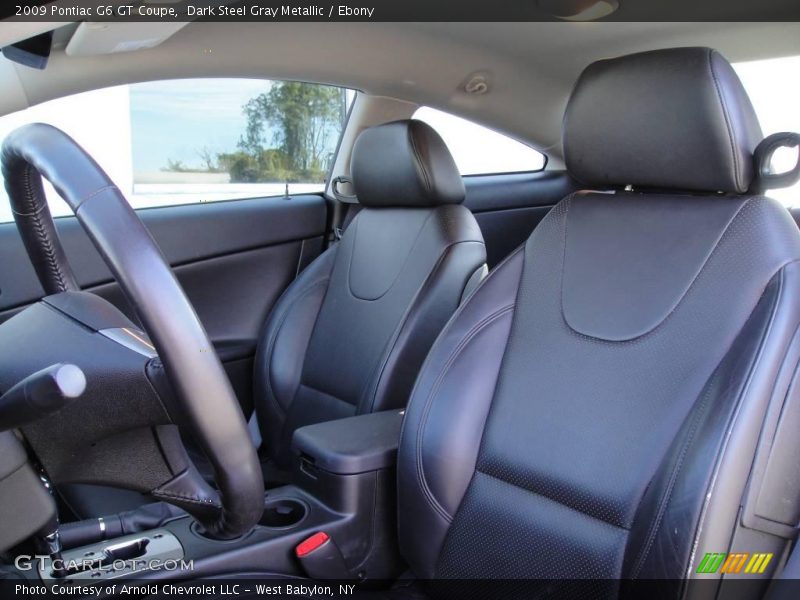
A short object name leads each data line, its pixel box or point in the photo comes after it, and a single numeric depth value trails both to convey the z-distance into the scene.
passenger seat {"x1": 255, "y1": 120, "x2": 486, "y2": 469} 1.86
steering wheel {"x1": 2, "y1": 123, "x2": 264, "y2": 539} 0.72
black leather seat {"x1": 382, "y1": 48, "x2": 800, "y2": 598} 1.00
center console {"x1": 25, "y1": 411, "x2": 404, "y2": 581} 1.28
